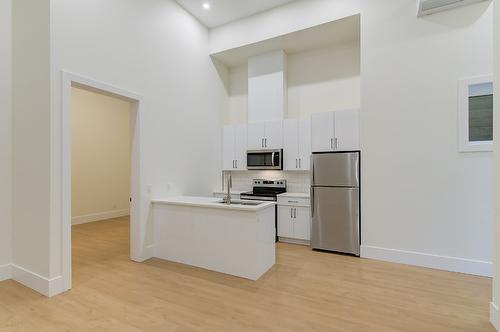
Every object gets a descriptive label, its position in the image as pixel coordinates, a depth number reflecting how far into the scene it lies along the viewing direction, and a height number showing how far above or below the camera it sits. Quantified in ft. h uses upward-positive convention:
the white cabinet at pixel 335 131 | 13.16 +1.81
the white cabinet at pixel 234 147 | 17.49 +1.19
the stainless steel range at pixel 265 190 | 15.43 -1.77
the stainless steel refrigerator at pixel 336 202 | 12.58 -1.96
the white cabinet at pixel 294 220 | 14.29 -3.28
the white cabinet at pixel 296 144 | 15.38 +1.26
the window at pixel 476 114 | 10.31 +2.09
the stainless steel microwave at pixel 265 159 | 15.91 +0.31
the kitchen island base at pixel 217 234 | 10.05 -3.08
